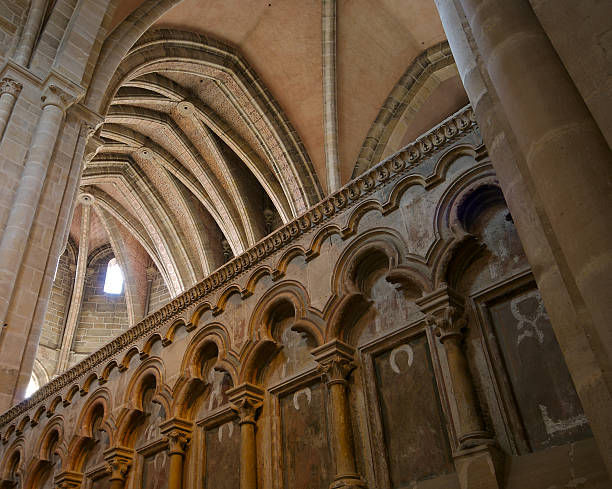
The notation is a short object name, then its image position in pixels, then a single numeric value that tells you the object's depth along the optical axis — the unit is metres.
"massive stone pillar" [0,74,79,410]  6.70
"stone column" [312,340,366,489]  3.57
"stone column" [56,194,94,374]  18.66
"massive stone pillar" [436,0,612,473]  2.13
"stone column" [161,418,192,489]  4.75
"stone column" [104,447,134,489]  5.31
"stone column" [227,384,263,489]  4.17
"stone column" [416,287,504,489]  2.96
